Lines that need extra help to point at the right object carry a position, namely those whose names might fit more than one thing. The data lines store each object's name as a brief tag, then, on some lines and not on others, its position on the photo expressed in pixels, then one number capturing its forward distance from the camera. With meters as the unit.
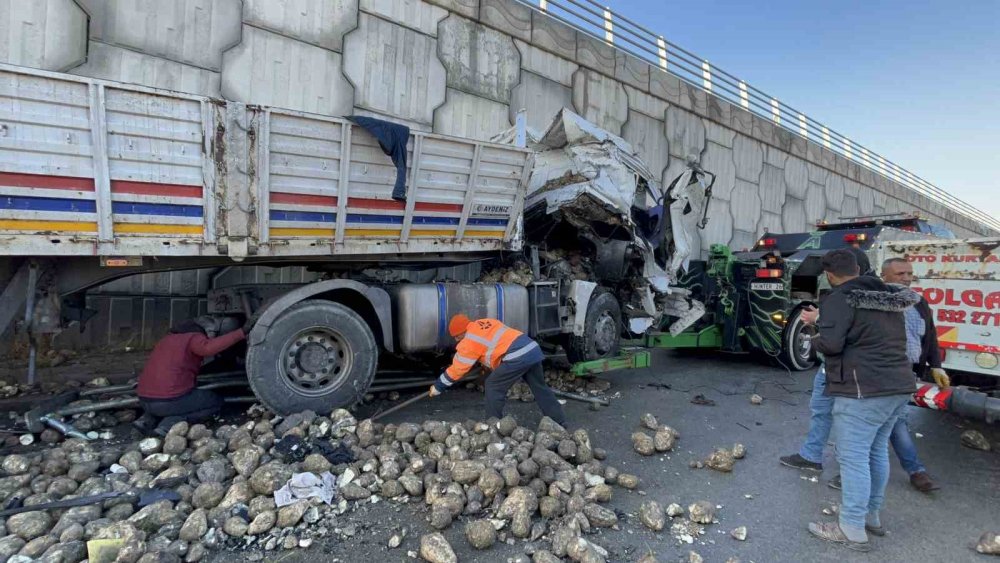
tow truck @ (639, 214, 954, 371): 7.15
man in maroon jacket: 3.83
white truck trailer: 3.24
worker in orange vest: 3.94
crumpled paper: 2.77
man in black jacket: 2.62
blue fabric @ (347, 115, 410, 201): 4.13
